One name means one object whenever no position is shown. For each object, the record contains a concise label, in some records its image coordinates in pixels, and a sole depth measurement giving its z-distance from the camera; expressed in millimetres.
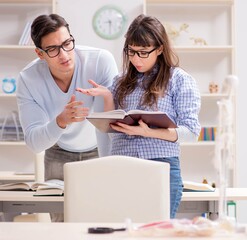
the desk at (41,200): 3307
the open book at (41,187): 3361
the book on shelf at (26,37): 6090
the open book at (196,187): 3510
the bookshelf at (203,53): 6301
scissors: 2049
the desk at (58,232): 1969
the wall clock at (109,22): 6152
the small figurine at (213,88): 6156
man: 3246
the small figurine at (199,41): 6152
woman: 2988
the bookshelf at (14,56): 6285
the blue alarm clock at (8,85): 6191
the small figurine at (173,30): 6133
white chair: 2623
